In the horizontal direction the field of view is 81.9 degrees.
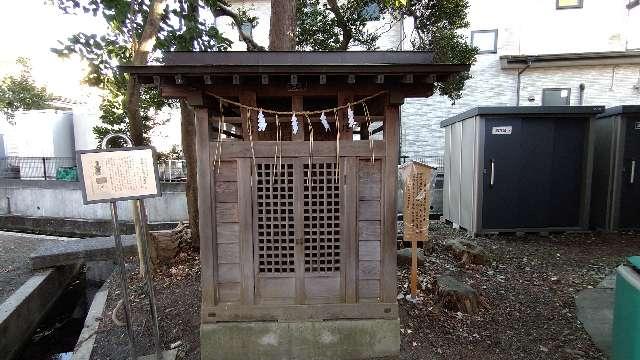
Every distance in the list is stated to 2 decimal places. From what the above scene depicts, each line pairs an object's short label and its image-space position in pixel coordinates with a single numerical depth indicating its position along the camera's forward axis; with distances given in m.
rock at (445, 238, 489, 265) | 7.12
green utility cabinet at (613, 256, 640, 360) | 2.84
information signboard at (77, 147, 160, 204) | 3.62
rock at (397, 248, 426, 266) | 6.99
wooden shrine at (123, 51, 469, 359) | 4.07
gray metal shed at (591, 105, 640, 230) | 8.74
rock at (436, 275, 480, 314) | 5.31
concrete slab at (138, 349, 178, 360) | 4.41
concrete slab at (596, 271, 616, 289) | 5.98
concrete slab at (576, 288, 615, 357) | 4.54
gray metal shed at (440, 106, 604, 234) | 8.62
